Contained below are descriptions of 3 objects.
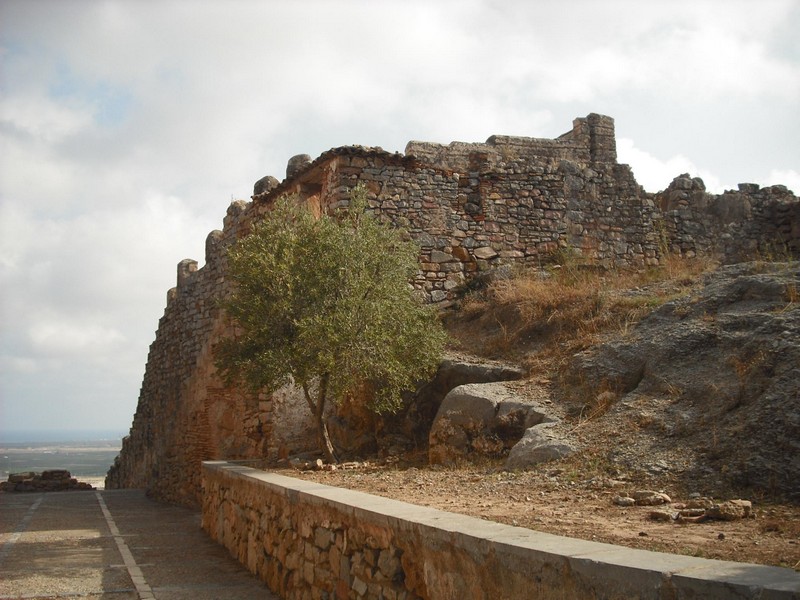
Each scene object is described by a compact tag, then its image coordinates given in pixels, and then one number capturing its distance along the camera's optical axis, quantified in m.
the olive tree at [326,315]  8.55
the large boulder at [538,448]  6.79
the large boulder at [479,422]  7.74
